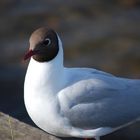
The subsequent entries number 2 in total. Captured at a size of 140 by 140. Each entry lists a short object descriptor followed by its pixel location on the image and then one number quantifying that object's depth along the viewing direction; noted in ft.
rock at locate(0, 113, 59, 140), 24.70
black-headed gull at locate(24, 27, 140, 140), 28.17
